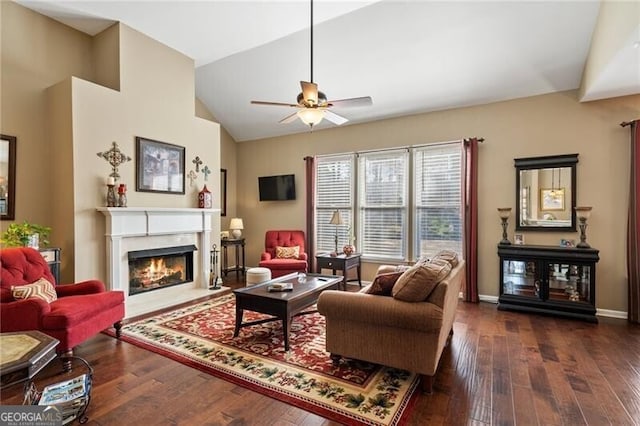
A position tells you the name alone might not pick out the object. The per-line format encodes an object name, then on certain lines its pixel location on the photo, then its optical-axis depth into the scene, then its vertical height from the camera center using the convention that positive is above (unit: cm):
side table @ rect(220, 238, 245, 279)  643 -98
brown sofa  230 -94
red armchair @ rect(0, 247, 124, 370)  258 -86
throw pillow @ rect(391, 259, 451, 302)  234 -56
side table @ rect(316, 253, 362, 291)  513 -89
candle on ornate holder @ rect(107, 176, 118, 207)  406 +22
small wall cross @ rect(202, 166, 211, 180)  545 +67
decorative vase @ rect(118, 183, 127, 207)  414 +19
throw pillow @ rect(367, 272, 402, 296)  262 -64
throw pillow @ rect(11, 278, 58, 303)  272 -73
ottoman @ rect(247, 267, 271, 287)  488 -104
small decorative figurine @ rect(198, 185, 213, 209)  530 +18
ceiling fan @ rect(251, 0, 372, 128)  297 +105
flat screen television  659 +47
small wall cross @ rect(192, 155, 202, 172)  528 +82
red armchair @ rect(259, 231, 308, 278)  536 -84
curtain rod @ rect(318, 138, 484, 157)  495 +107
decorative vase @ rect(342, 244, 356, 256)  542 -71
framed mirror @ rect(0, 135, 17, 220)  373 +40
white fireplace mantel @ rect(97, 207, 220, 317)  409 -35
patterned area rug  217 -136
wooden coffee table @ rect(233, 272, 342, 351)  302 -93
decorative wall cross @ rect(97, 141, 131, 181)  412 +70
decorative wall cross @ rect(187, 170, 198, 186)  523 +57
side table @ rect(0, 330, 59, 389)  153 -75
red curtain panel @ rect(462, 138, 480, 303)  477 -13
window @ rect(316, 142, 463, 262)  510 +16
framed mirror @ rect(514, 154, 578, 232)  429 +23
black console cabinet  396 -96
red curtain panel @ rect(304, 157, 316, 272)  628 -1
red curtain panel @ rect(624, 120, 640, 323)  384 -28
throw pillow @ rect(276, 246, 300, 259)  579 -80
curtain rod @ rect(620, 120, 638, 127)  389 +107
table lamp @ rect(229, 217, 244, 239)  665 -37
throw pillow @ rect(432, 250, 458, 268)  305 -48
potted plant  333 -28
